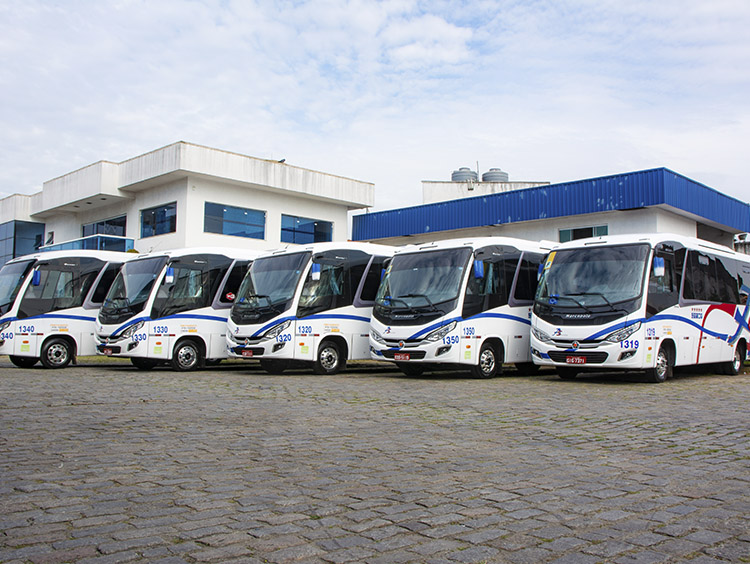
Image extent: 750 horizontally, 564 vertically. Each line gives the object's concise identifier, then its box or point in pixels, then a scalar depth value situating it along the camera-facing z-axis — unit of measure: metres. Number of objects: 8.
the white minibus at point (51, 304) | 17.64
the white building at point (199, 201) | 30.55
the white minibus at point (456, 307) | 15.35
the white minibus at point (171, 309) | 17.55
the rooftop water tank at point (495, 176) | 43.56
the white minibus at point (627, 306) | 13.99
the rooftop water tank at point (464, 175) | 43.50
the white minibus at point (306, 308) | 16.44
